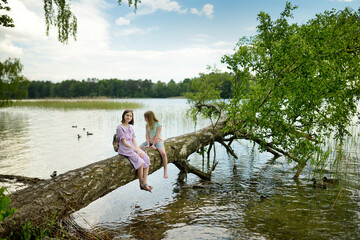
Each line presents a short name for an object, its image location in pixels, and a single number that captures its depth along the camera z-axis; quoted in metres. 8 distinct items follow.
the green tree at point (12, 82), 25.34
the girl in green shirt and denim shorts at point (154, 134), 6.51
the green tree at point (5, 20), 6.54
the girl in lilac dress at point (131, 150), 5.62
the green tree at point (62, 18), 6.88
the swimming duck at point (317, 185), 7.68
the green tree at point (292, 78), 6.74
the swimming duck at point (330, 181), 8.02
